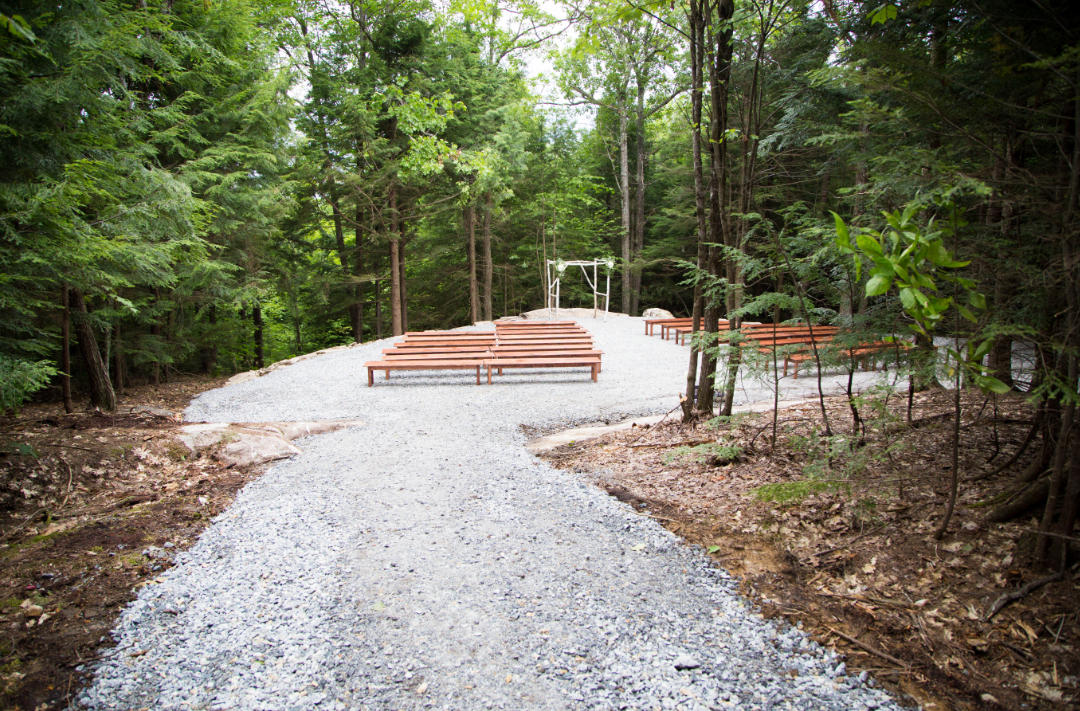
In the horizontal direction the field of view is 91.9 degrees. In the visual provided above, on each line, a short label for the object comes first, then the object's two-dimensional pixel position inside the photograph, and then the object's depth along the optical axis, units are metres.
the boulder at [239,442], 5.47
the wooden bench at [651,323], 15.16
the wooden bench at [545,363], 9.54
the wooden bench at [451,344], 10.78
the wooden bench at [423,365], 9.30
